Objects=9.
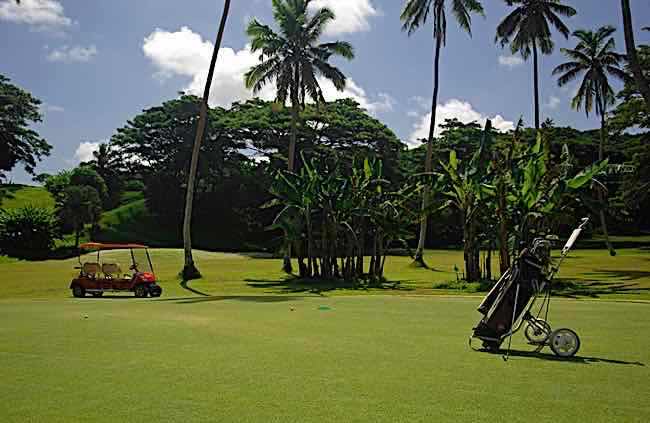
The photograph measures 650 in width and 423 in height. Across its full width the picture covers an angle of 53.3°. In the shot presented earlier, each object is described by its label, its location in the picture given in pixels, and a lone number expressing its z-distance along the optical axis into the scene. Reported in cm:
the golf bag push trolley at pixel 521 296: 867
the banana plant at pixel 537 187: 2205
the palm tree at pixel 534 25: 3894
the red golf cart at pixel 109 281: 2086
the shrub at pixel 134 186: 7619
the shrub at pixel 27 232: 4684
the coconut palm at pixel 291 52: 3497
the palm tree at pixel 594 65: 5106
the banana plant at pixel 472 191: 2372
